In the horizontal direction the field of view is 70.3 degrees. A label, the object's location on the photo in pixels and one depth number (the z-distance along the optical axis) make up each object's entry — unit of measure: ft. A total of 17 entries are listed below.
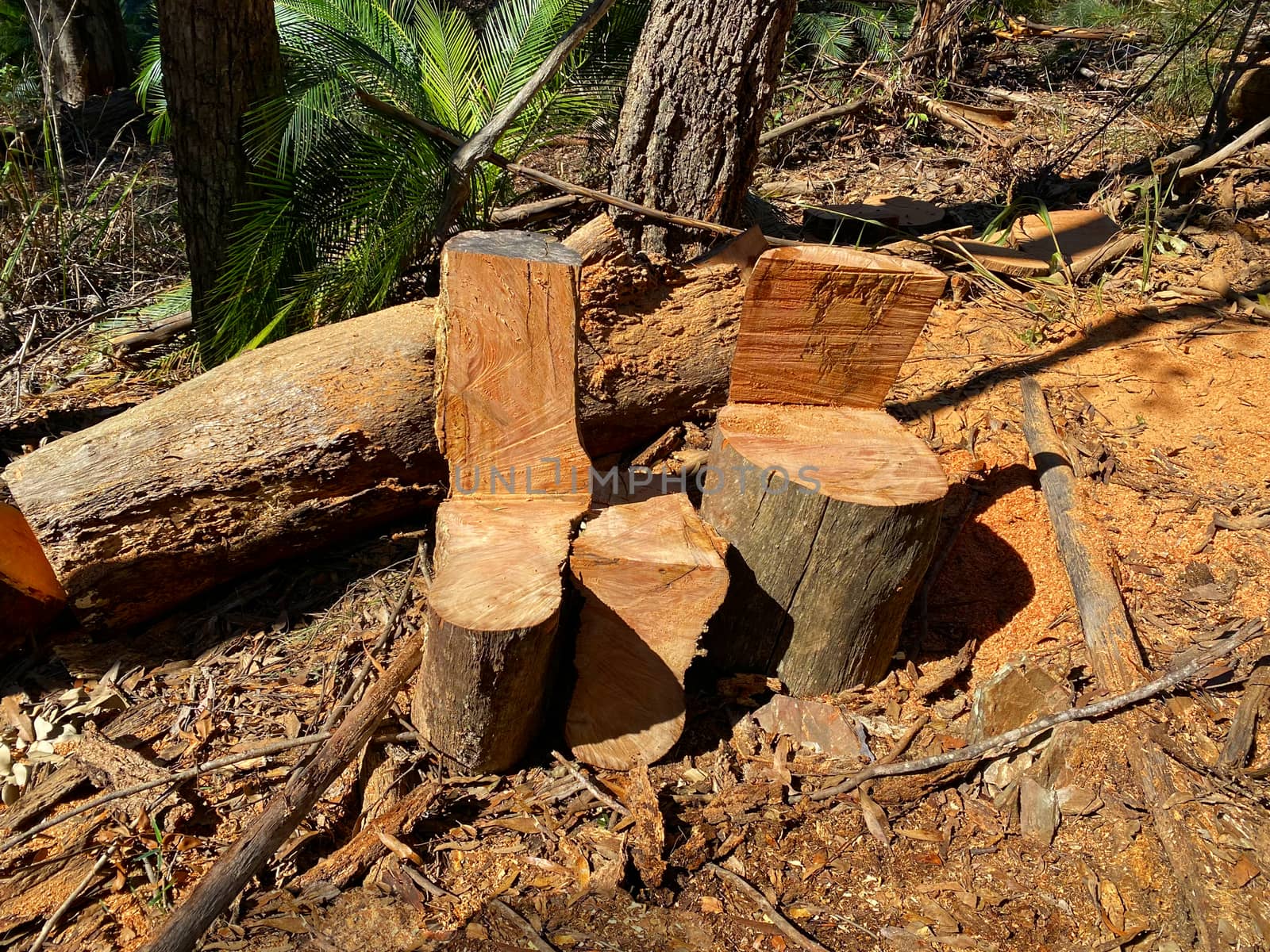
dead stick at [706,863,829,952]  6.18
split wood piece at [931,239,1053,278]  13.98
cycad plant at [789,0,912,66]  20.25
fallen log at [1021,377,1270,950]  6.17
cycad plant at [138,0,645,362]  11.57
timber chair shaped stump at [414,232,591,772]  6.40
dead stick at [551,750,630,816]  7.05
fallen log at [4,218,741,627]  8.20
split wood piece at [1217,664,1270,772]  7.10
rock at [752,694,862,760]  7.81
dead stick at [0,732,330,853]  6.79
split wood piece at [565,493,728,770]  7.02
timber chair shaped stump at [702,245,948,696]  7.35
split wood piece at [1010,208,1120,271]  14.61
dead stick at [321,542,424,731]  7.84
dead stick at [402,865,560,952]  6.07
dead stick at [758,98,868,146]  17.31
